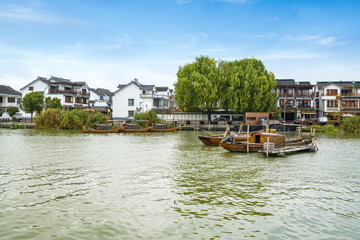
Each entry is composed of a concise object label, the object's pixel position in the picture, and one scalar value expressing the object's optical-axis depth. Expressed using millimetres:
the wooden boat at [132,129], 51562
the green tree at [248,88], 56688
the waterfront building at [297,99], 72750
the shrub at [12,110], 70744
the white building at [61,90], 74938
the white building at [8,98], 75125
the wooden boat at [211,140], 31875
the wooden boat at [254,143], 26719
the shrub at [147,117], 56903
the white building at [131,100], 73438
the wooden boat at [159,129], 53906
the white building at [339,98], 67812
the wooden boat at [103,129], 48188
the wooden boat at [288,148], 24872
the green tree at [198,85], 57094
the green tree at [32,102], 63062
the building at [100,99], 82669
